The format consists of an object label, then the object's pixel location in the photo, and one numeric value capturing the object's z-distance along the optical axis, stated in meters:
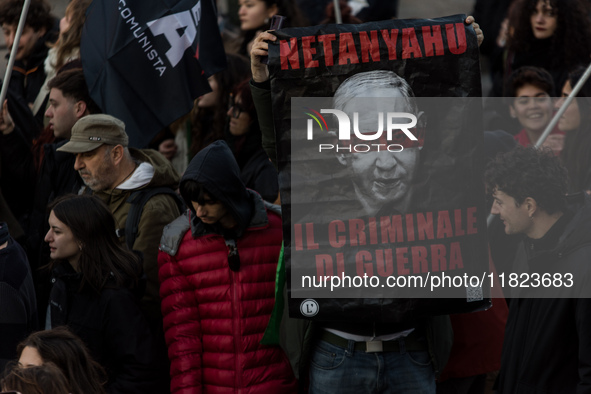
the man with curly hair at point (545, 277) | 7.30
